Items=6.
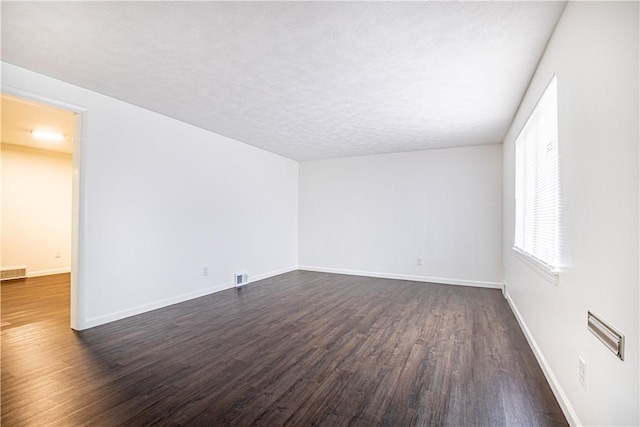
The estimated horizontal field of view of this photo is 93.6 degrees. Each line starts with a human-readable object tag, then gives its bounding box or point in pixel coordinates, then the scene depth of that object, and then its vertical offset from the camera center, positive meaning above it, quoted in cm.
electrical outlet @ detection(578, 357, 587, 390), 154 -82
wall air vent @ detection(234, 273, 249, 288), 503 -112
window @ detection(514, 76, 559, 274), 218 +30
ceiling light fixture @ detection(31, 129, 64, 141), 473 +125
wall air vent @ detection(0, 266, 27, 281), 542 -115
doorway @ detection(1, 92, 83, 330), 479 +32
